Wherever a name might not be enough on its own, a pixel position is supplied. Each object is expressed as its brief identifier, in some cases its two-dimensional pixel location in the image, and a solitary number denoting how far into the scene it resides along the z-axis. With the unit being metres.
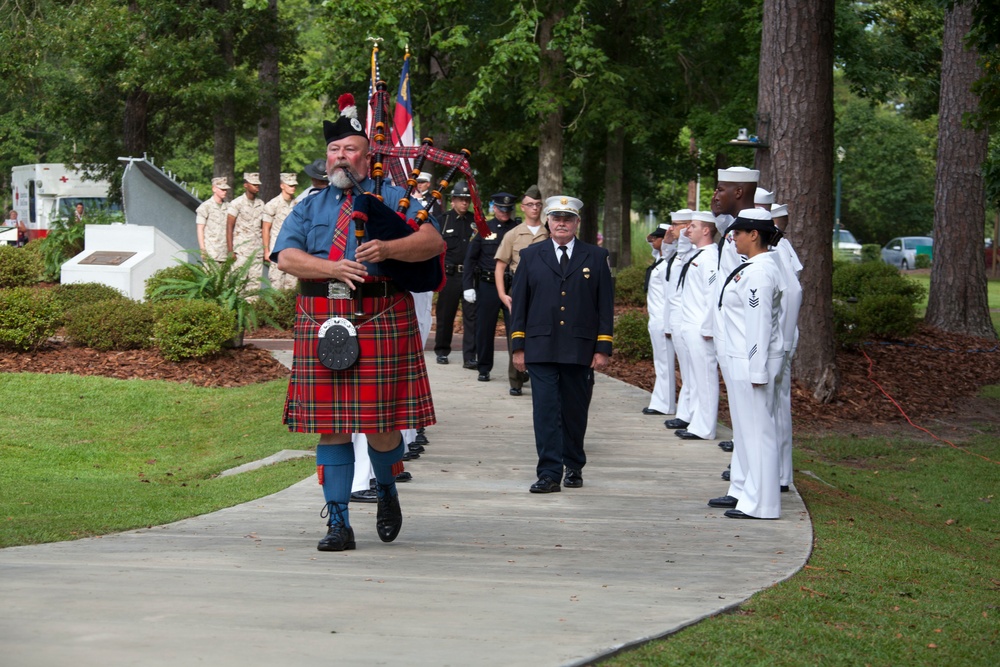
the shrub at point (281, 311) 18.31
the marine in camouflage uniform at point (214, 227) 19.12
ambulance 44.41
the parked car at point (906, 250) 52.19
